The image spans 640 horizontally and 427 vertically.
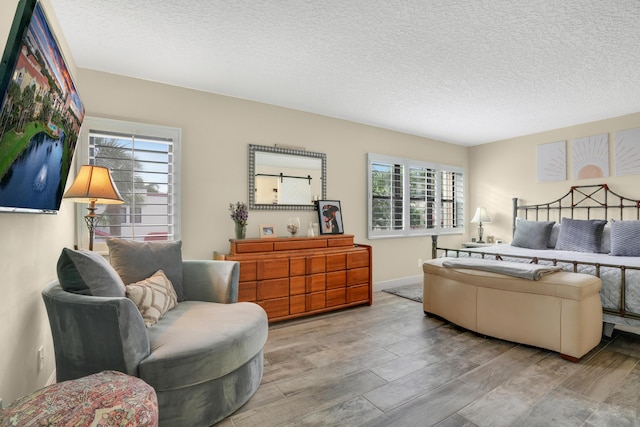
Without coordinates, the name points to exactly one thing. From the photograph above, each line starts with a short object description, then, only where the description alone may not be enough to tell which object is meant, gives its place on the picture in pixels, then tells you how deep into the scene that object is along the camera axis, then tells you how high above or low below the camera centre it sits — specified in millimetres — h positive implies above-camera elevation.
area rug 4261 -1156
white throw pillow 1913 -546
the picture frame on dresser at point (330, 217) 4020 -44
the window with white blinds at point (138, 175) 2834 +380
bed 2662 -366
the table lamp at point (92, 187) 2092 +184
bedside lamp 5410 -56
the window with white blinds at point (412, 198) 4703 +274
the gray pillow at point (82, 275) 1596 -328
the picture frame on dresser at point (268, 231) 3591 -206
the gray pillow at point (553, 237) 4309 -326
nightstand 5178 -527
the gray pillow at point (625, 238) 3432 -275
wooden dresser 3166 -670
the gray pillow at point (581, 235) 3834 -275
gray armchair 1484 -715
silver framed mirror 3639 +449
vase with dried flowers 3320 -50
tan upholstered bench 2410 -823
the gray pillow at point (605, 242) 3808 -350
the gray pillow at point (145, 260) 2195 -346
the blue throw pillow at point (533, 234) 4242 -290
